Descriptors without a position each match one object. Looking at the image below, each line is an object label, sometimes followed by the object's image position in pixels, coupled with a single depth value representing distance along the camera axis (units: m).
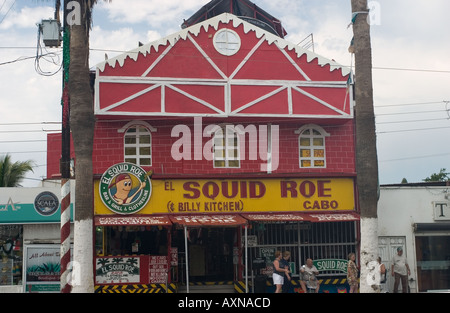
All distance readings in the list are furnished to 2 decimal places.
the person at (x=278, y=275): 18.28
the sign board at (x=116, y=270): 20.05
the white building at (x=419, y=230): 22.06
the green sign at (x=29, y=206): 21.17
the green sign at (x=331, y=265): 21.34
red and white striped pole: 16.08
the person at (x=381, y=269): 16.91
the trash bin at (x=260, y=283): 20.08
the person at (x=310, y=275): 19.48
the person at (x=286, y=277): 18.50
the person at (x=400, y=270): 21.45
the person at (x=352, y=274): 19.22
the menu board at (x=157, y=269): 20.31
